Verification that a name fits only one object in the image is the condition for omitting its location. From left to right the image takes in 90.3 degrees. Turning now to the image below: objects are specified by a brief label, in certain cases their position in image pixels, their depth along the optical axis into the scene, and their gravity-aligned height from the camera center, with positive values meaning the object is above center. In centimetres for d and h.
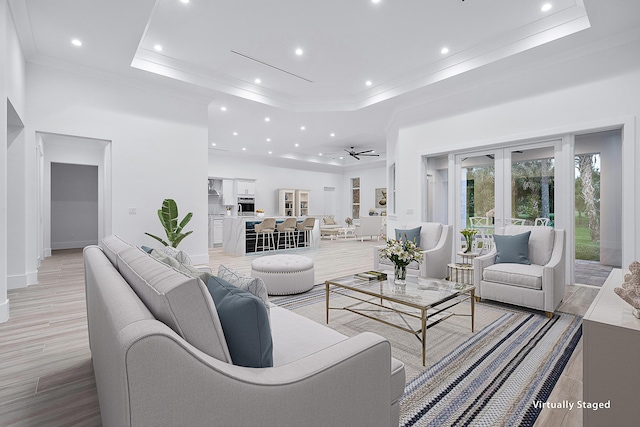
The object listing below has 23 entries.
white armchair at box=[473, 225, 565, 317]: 310 -66
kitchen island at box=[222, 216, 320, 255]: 724 -56
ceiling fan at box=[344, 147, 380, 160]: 999 +199
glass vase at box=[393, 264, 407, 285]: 286 -58
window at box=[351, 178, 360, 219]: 1402 +58
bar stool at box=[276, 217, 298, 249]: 800 -50
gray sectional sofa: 79 -49
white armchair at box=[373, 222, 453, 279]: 429 -58
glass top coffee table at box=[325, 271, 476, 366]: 235 -67
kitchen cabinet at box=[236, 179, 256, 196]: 1081 +85
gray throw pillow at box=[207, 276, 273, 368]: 106 -40
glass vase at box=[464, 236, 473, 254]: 410 -39
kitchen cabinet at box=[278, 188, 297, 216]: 1192 +36
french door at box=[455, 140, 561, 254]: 470 +39
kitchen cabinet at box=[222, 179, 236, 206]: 1062 +62
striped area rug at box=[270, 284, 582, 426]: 169 -105
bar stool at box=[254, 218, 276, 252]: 744 -42
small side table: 400 -86
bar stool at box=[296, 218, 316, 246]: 845 -40
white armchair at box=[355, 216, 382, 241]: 1041 -52
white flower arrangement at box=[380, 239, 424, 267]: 279 -37
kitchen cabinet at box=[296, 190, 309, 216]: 1240 +36
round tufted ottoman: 384 -78
